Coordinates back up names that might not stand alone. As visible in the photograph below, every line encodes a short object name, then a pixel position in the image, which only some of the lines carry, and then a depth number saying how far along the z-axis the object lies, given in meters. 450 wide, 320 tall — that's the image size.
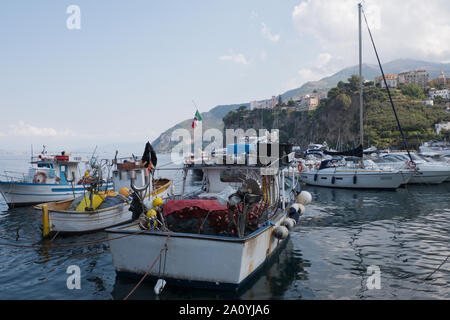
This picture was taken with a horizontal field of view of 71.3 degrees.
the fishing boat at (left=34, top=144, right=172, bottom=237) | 13.79
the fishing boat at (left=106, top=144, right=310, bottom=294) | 7.31
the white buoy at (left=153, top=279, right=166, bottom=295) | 7.58
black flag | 16.61
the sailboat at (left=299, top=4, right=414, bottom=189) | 27.61
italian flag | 16.83
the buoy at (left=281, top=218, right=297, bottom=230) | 10.14
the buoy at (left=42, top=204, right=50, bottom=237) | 13.77
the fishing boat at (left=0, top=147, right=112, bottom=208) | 22.19
